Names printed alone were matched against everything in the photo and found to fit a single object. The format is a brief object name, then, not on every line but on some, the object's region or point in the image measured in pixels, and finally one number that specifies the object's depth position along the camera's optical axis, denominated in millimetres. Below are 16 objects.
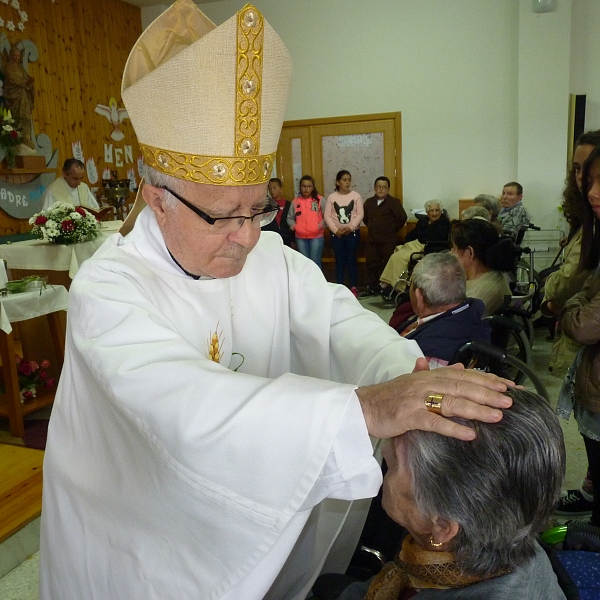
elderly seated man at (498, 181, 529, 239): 6551
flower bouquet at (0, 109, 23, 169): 6594
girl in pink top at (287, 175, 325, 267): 8211
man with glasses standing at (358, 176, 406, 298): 8023
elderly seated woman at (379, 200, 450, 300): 7020
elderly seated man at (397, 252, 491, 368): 2521
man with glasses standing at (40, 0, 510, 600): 924
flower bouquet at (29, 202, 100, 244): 4895
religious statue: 7027
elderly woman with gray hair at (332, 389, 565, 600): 991
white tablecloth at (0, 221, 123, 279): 4930
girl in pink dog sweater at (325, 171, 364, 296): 8094
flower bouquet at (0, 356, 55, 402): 3842
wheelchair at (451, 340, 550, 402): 2334
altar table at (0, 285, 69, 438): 3551
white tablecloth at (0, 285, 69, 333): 3476
